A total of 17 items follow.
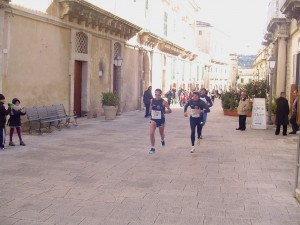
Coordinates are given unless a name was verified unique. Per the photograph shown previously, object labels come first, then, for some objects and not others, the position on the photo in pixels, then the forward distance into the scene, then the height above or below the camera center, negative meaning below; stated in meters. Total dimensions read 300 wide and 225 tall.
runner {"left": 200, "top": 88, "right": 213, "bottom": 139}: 14.26 -0.44
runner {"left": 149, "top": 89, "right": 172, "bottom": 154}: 10.97 -0.68
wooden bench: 13.47 -1.17
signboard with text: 17.25 -1.29
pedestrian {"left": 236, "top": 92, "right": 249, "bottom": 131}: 16.31 -0.95
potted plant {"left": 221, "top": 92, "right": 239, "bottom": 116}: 23.67 -1.00
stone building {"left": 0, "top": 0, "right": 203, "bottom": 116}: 13.26 +1.24
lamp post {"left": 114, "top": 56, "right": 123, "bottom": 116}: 20.45 +0.63
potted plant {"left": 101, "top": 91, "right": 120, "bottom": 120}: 18.53 -0.92
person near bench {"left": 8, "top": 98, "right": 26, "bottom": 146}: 10.97 -0.89
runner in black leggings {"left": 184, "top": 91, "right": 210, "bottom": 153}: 11.20 -0.69
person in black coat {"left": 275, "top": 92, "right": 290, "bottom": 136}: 15.30 -0.99
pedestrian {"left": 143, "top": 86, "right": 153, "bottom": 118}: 21.41 -0.78
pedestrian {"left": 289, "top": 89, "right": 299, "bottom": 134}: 15.23 -1.15
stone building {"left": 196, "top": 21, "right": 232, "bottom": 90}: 59.60 +4.99
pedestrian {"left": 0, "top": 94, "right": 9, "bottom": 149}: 10.47 -0.93
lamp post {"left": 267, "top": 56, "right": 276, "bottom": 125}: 18.09 +0.75
